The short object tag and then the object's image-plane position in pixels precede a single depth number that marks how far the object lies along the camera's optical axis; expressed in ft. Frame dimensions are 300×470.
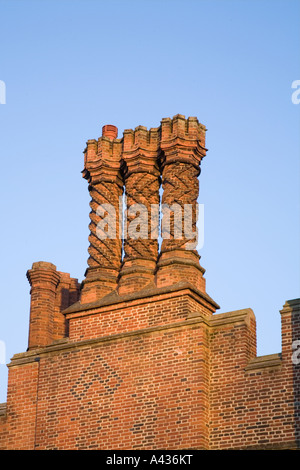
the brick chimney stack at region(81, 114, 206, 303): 72.33
